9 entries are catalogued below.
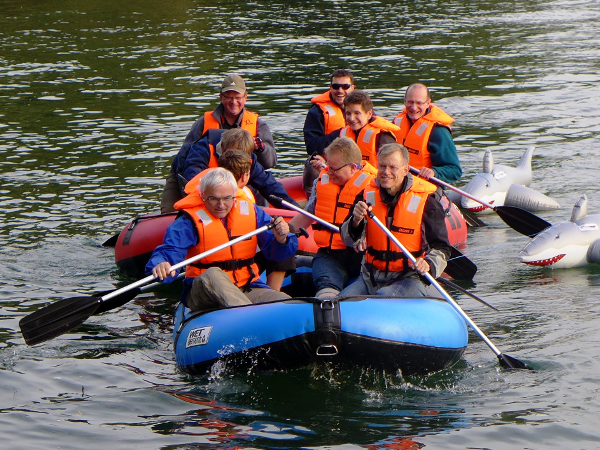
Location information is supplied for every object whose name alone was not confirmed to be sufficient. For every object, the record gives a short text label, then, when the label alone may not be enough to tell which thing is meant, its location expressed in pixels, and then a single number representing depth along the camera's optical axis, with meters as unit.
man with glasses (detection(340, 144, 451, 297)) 12.10
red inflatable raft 15.65
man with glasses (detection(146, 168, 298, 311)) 11.83
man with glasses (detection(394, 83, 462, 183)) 17.02
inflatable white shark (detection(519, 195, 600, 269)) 16.06
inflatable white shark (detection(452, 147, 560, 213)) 19.61
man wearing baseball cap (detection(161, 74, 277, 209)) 16.59
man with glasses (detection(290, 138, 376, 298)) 13.04
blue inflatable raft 10.72
